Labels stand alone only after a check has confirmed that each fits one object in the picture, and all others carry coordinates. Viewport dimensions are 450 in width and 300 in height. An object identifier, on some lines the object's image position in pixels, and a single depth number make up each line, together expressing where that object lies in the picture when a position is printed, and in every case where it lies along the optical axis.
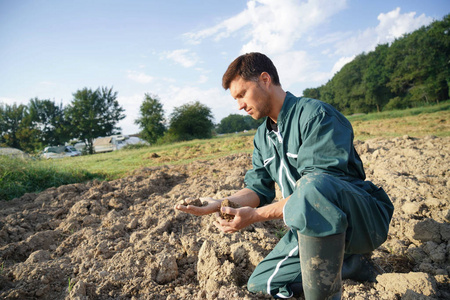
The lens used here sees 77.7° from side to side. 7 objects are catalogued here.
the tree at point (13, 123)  32.53
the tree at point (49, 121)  34.28
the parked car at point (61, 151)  24.39
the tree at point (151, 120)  27.70
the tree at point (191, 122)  25.72
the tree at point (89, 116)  33.38
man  1.34
